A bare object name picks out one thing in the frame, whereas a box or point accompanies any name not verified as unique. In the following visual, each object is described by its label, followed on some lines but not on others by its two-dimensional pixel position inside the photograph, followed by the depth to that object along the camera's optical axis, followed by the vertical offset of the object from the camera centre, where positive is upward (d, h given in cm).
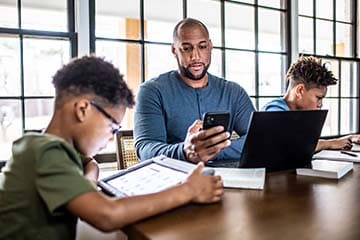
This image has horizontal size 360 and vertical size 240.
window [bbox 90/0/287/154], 282 +60
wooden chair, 214 -23
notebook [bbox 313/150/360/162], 158 -21
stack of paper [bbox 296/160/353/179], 121 -21
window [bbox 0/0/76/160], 242 +36
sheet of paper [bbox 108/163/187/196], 90 -18
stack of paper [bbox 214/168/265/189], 107 -20
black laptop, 113 -10
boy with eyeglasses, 72 -13
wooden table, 69 -23
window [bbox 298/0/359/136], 411 +68
